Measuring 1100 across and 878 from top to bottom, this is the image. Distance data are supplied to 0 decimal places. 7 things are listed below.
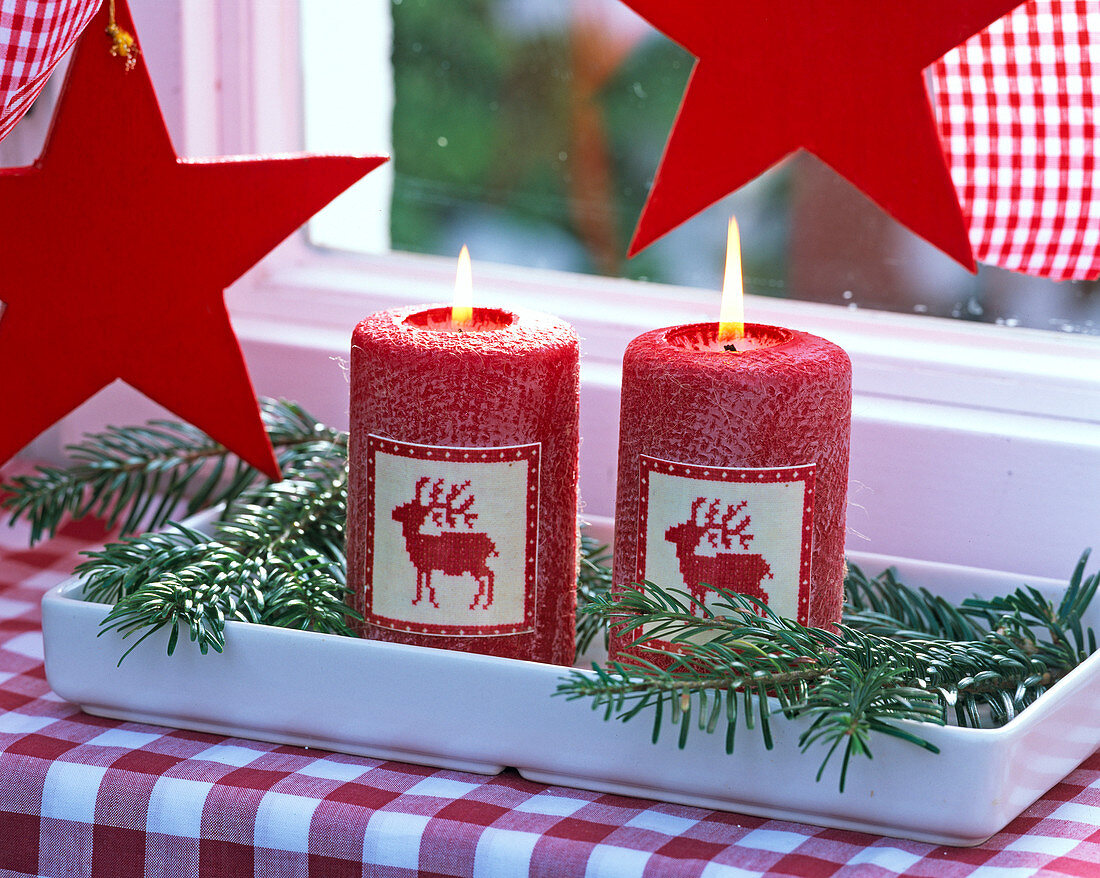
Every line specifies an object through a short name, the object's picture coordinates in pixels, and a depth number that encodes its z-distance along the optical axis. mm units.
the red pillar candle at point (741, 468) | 1073
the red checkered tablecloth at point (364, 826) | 1054
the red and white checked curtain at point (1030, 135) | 1169
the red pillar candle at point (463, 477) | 1090
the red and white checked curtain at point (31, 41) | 1066
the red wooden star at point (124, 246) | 1151
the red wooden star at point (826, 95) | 1124
